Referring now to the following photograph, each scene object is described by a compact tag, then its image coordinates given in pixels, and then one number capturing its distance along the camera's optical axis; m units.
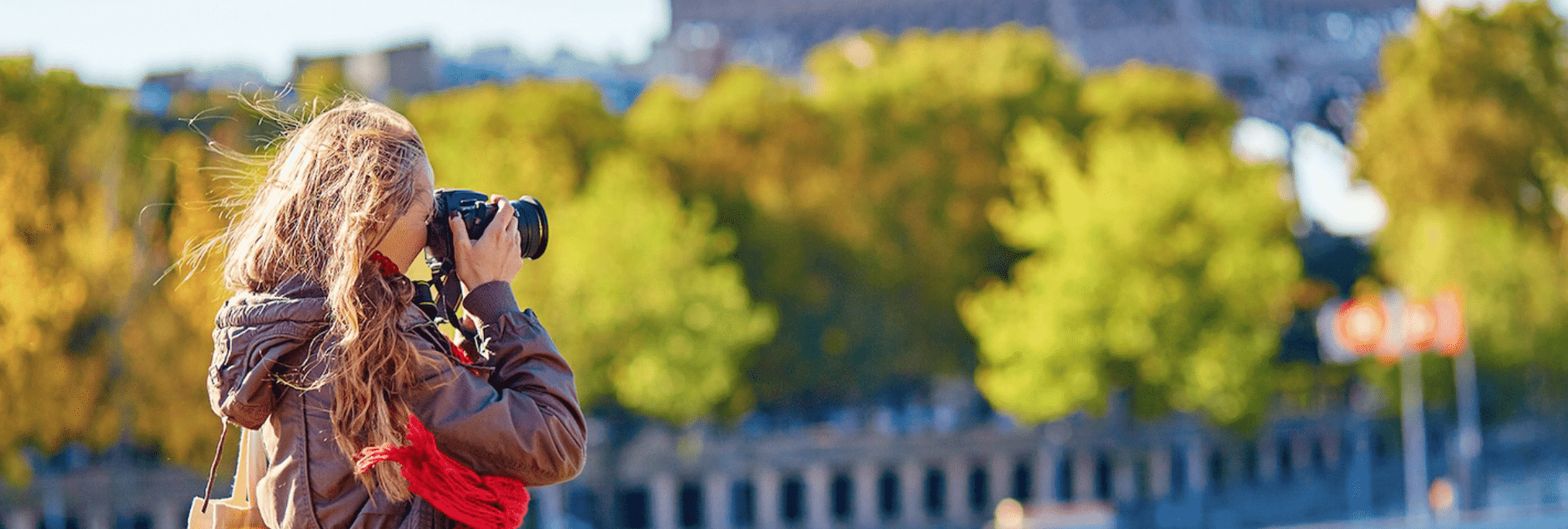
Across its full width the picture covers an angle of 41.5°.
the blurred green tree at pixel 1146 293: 35.78
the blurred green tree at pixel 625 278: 34.34
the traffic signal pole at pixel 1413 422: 38.00
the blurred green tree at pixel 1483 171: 41.59
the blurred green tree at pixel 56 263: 26.08
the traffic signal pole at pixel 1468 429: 39.12
